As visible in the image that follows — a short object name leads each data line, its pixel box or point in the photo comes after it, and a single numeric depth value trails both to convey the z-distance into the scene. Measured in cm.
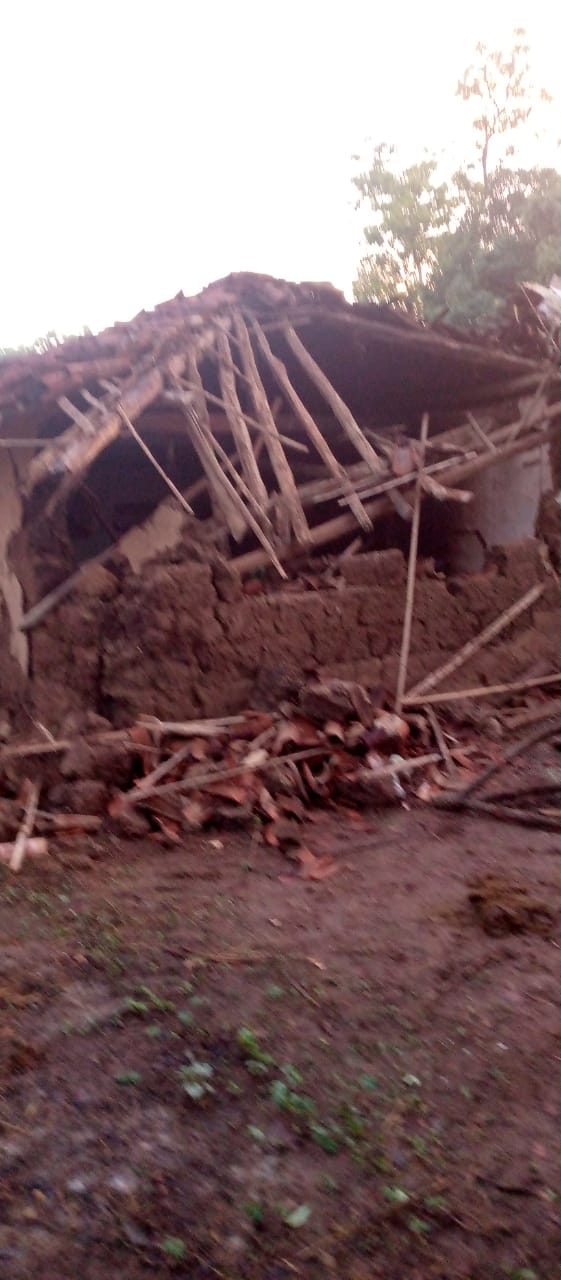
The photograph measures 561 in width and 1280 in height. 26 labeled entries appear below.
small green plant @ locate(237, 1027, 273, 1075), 300
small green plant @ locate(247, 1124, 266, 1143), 269
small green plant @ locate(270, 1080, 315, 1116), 281
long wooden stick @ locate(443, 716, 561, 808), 566
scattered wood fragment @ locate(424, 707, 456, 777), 616
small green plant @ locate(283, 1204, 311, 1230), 235
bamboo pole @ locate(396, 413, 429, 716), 678
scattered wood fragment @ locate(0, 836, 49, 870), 498
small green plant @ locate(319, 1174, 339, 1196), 248
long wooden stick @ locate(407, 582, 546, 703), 697
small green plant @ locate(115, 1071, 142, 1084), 295
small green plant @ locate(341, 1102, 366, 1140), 271
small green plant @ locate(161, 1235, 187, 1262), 224
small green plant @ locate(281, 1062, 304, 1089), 295
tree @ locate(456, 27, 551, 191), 2527
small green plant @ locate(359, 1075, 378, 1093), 293
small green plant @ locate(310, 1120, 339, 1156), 264
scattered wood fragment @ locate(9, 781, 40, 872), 491
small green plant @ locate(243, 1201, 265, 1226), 236
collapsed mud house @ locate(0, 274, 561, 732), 587
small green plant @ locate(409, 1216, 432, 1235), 235
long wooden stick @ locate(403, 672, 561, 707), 677
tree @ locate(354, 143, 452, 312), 2350
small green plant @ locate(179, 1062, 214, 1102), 288
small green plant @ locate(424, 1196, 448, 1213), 242
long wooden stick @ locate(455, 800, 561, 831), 538
